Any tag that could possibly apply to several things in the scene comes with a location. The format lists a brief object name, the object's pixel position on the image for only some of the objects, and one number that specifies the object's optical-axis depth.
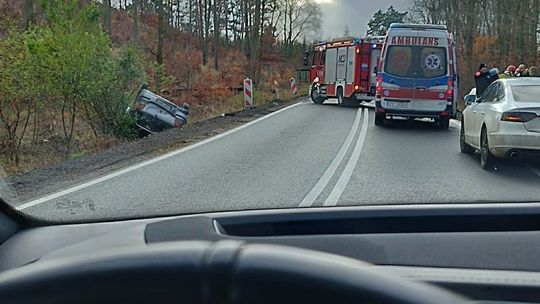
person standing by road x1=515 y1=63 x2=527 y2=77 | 15.78
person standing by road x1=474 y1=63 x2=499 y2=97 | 14.52
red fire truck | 23.95
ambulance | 16.22
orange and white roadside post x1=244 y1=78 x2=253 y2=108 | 24.03
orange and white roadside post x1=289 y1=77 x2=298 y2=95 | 35.88
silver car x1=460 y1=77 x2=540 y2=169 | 8.63
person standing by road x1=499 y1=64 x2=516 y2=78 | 15.91
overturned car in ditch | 15.41
